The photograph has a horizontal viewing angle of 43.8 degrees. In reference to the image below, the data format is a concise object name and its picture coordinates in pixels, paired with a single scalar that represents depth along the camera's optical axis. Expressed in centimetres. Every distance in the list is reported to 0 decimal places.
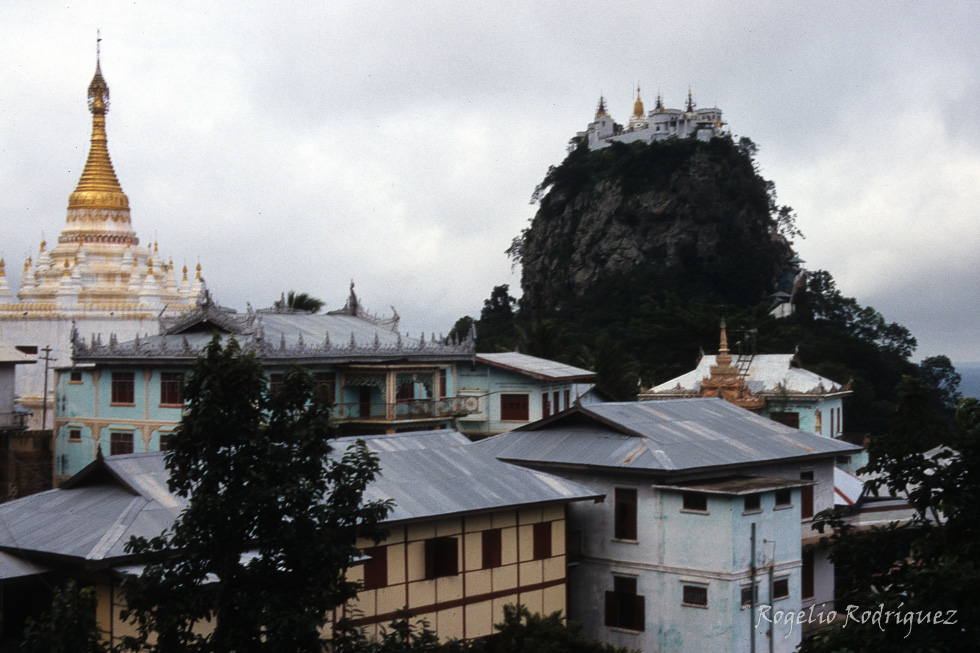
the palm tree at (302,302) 6275
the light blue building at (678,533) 2853
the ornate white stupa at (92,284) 5838
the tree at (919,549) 1539
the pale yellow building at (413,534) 2216
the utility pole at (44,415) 4719
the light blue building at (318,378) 4078
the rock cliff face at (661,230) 12962
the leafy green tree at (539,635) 2456
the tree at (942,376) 10797
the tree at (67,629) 1540
